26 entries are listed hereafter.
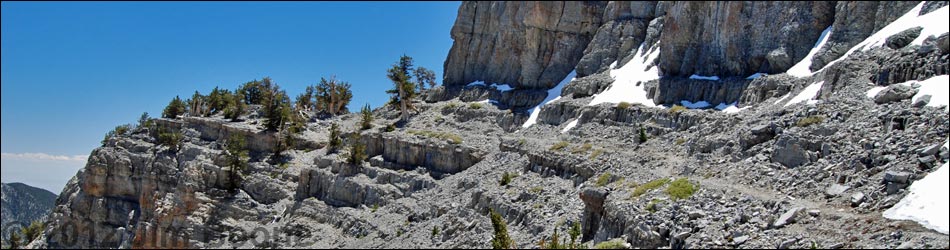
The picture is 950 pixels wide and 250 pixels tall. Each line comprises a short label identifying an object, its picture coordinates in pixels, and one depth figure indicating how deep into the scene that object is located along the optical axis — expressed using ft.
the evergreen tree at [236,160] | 218.63
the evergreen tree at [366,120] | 250.37
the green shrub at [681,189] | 99.65
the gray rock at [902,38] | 134.31
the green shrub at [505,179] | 163.45
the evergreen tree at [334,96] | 294.05
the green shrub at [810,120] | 117.50
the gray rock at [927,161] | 82.14
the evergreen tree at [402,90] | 270.05
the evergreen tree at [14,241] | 267.29
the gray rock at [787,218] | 78.38
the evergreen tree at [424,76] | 355.46
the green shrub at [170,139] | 257.14
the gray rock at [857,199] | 81.66
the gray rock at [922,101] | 102.27
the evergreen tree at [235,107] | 275.59
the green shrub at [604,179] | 130.74
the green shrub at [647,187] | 108.62
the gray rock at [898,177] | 80.32
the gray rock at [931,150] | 84.23
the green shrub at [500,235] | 108.06
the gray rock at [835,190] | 87.71
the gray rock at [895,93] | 110.11
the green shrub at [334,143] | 236.43
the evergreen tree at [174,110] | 298.97
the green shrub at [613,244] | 89.32
